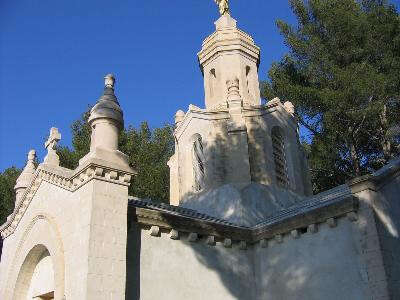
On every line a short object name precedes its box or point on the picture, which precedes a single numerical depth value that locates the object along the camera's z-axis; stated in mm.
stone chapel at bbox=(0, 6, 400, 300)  8758
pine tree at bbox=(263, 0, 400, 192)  20031
